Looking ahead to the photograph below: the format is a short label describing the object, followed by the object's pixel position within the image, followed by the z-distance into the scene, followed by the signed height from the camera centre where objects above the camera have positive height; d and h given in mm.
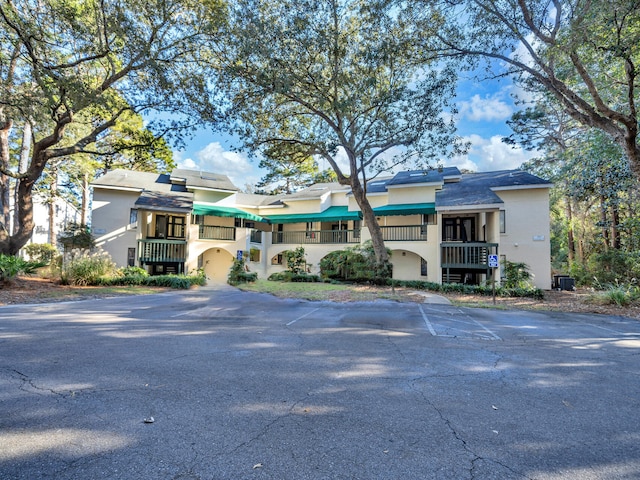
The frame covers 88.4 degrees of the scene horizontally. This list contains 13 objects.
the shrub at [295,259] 21156 -55
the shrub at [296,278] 19438 -1154
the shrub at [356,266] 17594 -404
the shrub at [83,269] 14656 -615
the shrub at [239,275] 18781 -1003
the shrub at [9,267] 12266 -494
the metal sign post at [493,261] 11016 -2
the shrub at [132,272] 16812 -828
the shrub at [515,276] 16156 -728
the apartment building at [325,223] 18625 +2430
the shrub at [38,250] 22744 +340
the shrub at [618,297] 12182 -1303
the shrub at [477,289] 14985 -1374
